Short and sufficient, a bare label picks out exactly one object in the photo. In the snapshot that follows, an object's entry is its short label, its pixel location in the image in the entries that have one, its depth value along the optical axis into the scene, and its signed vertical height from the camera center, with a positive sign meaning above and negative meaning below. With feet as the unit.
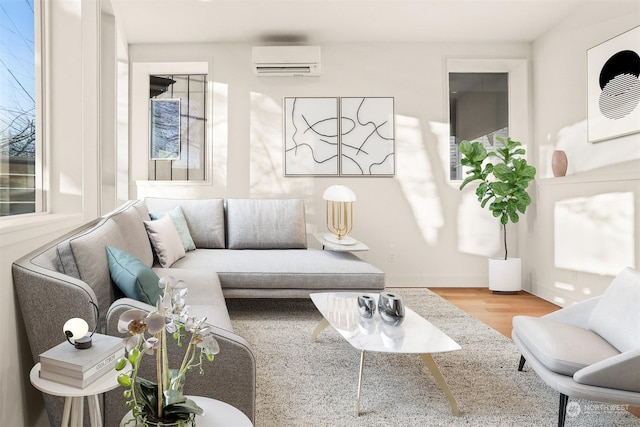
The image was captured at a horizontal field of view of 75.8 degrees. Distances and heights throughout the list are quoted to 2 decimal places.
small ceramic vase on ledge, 12.26 +1.50
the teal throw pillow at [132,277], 5.56 -0.89
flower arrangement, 2.51 -0.92
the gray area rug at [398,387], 5.77 -2.84
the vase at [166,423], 2.68 -1.38
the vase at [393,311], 6.79 -1.63
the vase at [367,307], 6.94 -1.60
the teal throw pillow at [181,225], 11.44 -0.34
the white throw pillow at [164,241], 9.77 -0.67
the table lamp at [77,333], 3.51 -1.03
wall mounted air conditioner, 13.71 +5.24
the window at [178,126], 15.53 +3.32
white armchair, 4.89 -1.82
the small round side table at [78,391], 3.18 -1.37
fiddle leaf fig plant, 13.12 +1.11
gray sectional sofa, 4.48 -1.05
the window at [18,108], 5.80 +1.60
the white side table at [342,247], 11.03 -0.93
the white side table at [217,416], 3.08 -1.58
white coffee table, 5.79 -1.87
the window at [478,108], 15.42 +3.95
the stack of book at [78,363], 3.25 -1.22
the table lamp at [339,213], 11.90 +0.00
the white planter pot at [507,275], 13.55 -2.06
